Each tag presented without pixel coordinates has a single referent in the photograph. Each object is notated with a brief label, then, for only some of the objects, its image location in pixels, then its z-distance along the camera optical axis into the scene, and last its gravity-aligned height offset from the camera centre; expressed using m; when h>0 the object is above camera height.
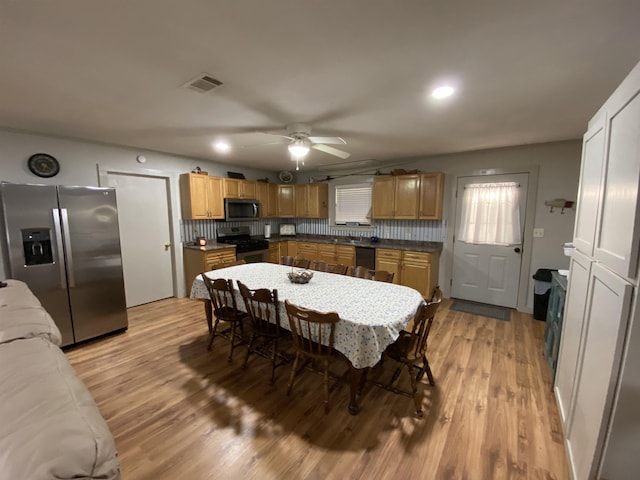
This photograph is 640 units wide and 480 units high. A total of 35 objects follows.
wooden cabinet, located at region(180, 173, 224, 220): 4.35 +0.29
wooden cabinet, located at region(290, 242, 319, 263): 5.46 -0.76
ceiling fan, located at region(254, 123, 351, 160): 2.65 +0.74
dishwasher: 4.71 -0.78
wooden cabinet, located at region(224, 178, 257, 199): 4.88 +0.47
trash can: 3.57 -1.05
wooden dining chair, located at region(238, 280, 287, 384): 2.24 -0.90
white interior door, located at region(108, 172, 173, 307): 3.93 -0.35
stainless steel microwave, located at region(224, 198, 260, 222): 4.88 +0.08
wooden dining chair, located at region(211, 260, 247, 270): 3.47 -0.68
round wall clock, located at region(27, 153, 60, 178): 3.05 +0.56
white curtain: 3.90 -0.01
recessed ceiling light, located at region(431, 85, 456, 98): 1.95 +0.91
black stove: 4.95 -0.51
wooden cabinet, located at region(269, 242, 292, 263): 5.57 -0.78
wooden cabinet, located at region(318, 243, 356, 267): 5.00 -0.77
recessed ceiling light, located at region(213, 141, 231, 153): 3.53 +0.92
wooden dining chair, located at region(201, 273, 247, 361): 2.58 -0.92
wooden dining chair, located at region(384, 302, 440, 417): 1.94 -1.03
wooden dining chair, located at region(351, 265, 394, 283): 2.96 -0.71
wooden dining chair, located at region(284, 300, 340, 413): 1.84 -0.90
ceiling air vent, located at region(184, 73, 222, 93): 1.81 +0.91
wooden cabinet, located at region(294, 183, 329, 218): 5.66 +0.29
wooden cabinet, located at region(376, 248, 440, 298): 4.24 -0.87
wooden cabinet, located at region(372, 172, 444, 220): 4.30 +0.28
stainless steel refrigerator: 2.57 -0.41
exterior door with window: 3.90 -0.37
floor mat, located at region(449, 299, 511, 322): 3.80 -1.43
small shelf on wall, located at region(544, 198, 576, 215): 3.51 +0.12
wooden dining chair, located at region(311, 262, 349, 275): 3.35 -0.69
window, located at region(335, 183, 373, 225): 5.28 +0.20
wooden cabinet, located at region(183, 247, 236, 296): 4.32 -0.76
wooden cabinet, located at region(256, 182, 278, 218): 5.52 +0.32
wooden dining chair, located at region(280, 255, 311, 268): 3.60 -0.67
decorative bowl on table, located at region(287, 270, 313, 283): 2.73 -0.65
